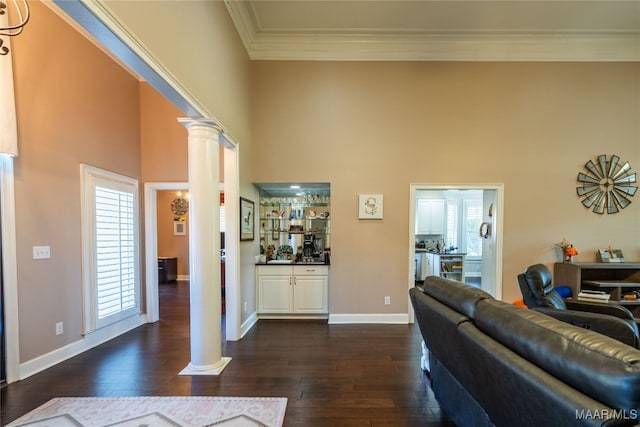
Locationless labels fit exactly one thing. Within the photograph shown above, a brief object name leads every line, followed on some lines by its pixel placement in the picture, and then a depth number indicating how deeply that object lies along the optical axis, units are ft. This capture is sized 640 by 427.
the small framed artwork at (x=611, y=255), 13.08
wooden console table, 12.21
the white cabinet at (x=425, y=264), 22.24
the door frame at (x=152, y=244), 13.43
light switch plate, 8.84
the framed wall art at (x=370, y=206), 13.67
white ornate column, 8.69
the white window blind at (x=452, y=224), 25.77
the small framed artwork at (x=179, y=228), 25.35
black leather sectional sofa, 2.82
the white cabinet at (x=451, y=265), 21.68
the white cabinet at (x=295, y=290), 13.91
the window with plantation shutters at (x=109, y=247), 10.55
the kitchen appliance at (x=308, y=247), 15.56
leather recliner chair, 7.68
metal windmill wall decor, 13.46
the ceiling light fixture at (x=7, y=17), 7.77
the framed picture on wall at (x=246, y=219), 11.96
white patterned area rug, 6.51
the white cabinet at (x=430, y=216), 24.62
